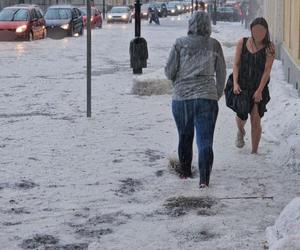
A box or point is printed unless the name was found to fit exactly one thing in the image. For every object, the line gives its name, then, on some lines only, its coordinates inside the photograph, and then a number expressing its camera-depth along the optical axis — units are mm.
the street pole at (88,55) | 10720
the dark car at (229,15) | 60875
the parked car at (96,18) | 44466
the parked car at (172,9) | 77500
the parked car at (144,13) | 64519
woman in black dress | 7723
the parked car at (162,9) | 70562
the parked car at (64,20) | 35219
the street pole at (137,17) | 16547
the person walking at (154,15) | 52506
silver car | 54156
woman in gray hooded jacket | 6578
